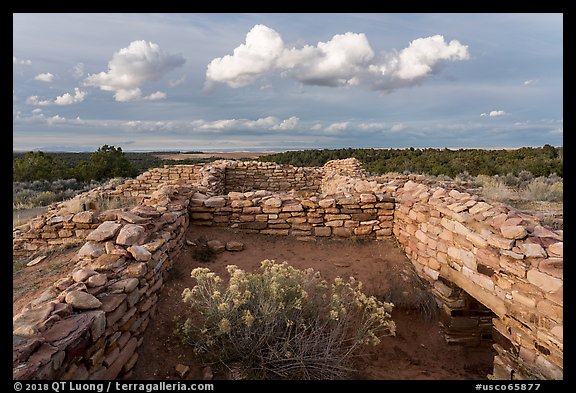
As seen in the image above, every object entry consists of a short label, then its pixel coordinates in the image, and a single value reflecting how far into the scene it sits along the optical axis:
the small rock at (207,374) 2.97
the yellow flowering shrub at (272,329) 3.02
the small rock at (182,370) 2.99
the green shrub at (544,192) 9.66
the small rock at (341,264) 5.55
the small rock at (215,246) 5.58
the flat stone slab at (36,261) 5.50
